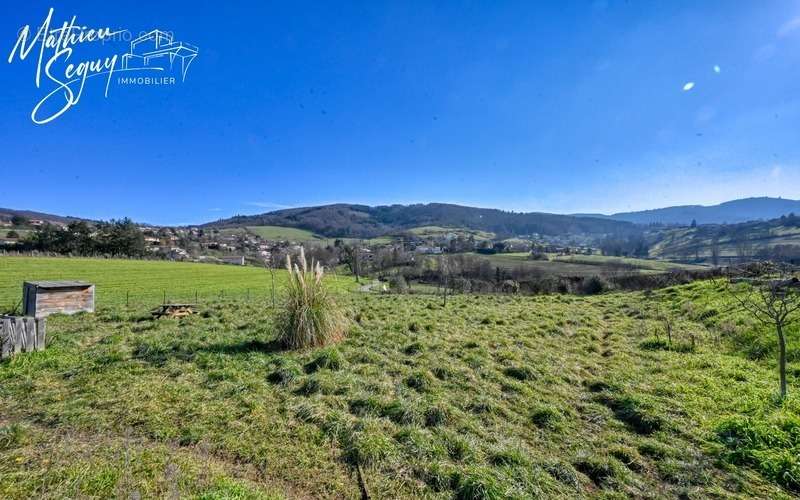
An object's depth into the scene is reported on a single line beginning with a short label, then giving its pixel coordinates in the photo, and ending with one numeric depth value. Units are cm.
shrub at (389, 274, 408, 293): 3315
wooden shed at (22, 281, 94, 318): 1171
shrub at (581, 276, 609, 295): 2462
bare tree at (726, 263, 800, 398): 528
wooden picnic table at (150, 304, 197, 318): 1163
